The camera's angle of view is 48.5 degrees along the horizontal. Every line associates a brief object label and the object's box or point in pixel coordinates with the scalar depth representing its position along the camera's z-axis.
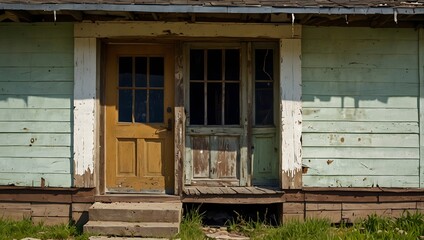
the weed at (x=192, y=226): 5.73
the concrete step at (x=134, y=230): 5.61
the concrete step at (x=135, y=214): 5.82
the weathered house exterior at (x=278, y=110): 6.26
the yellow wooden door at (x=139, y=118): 6.56
